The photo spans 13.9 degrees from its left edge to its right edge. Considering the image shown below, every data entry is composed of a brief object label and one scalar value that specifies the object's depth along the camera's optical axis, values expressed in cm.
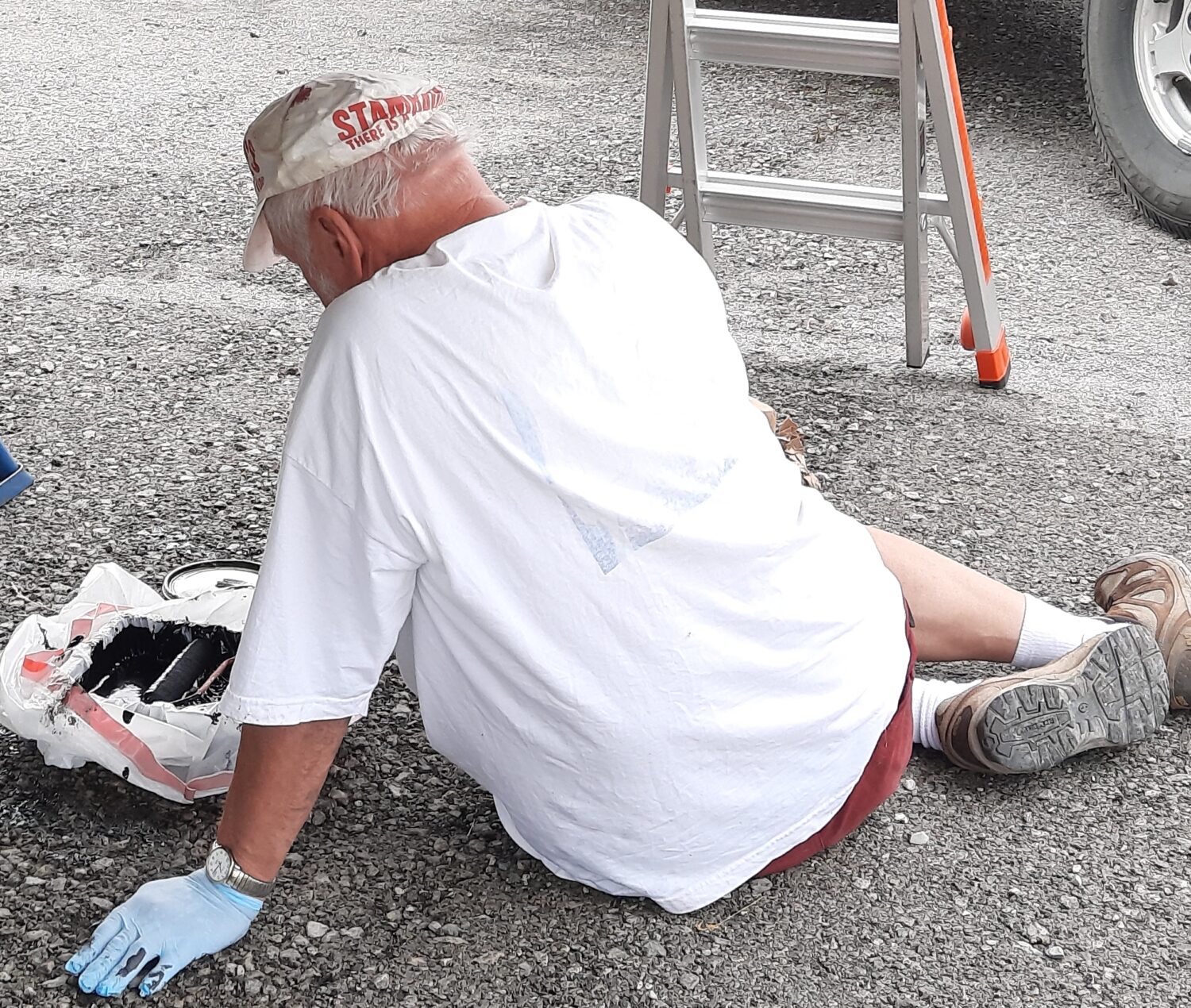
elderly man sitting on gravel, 444
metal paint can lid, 523
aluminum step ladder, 560
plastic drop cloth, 485
